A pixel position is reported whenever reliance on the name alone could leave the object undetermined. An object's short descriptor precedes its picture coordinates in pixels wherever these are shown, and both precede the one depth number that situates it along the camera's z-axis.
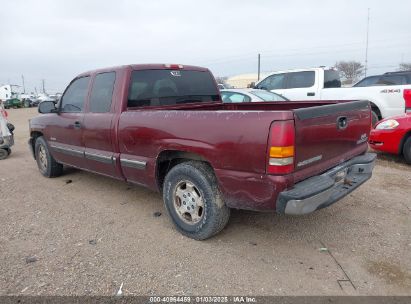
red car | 5.95
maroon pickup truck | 2.64
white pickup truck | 8.23
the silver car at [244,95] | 7.41
